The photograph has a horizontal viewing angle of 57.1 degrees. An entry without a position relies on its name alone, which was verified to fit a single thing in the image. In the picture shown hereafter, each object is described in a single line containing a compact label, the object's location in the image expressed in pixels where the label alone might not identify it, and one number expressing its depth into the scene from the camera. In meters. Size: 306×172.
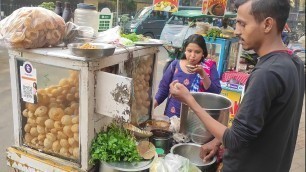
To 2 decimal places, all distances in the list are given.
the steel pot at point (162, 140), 1.77
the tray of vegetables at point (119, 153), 1.45
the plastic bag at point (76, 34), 1.62
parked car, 13.25
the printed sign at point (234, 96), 4.59
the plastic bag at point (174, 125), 1.99
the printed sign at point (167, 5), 5.07
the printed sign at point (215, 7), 5.16
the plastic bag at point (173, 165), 1.42
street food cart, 1.38
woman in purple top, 2.71
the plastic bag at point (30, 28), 1.41
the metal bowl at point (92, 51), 1.30
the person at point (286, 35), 6.27
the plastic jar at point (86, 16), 1.78
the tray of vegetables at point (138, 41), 1.73
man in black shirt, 1.17
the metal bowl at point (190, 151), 1.74
